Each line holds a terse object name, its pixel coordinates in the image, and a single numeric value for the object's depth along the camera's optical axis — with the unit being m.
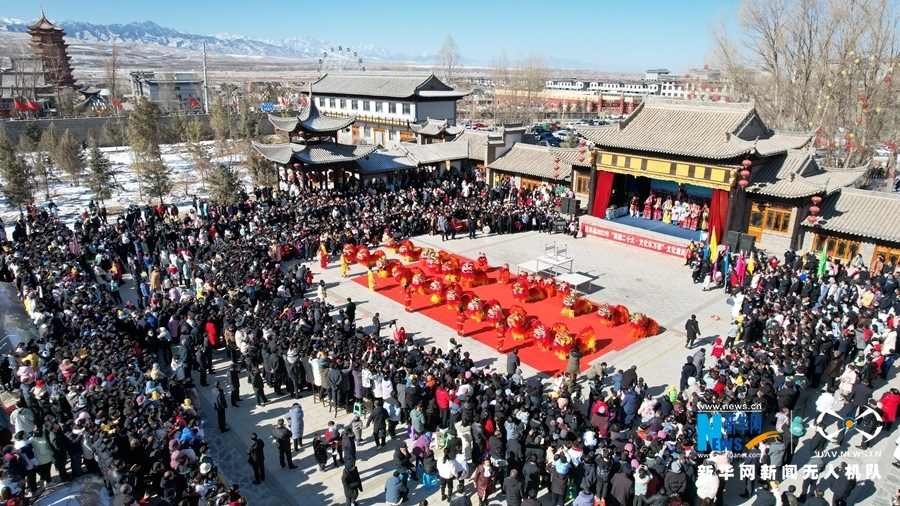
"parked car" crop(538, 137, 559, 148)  52.35
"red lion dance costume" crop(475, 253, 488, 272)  20.52
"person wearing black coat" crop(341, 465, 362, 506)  9.25
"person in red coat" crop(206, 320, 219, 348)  14.45
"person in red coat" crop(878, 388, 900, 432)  11.24
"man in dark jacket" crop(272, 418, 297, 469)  10.25
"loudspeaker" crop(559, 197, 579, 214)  27.98
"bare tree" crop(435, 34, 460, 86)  79.54
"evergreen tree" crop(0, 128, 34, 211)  28.39
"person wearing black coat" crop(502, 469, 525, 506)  8.88
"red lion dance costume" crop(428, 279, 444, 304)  18.70
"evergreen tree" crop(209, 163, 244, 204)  29.09
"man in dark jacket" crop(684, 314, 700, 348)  15.46
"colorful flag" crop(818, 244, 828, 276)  19.81
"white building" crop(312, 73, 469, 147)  47.22
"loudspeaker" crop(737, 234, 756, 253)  22.56
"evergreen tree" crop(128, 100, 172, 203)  31.94
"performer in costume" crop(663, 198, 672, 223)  26.67
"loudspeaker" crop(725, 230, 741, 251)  23.11
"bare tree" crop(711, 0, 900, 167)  29.19
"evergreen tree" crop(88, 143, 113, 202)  31.06
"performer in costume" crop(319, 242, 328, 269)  21.61
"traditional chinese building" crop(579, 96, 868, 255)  22.20
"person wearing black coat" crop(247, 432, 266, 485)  10.05
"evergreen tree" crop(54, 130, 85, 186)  36.19
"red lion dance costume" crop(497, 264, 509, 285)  20.22
